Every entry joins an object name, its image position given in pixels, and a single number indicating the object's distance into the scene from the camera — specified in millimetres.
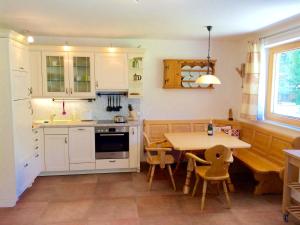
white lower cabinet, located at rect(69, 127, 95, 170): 4246
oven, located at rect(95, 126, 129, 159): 4305
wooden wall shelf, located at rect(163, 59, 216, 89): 4684
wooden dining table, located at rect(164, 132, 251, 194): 3355
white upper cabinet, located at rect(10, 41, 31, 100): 3184
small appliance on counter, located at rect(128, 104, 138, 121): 4616
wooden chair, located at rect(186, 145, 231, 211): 3021
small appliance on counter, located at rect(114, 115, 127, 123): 4406
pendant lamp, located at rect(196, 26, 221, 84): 3422
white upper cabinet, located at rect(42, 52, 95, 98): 4285
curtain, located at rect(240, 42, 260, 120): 4121
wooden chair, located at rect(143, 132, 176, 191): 3689
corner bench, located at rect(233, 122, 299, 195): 3434
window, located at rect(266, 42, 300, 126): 3611
